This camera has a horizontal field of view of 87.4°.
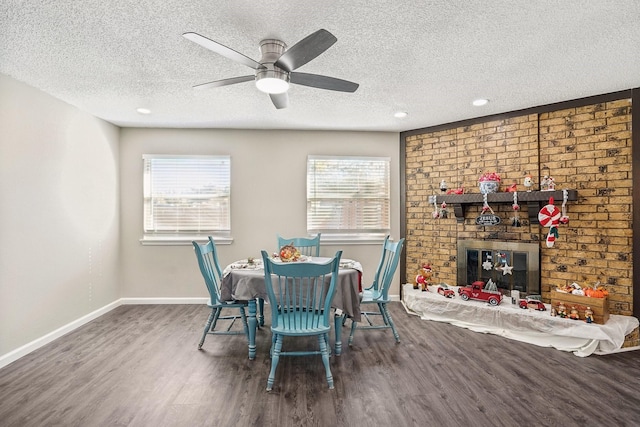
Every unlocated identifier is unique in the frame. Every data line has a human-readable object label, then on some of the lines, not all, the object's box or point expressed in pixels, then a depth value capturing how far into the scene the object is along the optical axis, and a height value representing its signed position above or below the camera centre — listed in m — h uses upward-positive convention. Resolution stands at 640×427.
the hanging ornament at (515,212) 3.77 -0.02
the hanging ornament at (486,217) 4.00 -0.08
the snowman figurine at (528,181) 3.76 +0.33
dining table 2.88 -0.72
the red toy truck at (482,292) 3.75 -0.95
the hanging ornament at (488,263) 4.14 -0.66
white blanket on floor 3.05 -1.16
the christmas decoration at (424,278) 4.38 -0.89
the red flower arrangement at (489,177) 4.02 +0.40
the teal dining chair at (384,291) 3.28 -0.86
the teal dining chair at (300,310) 2.34 -0.76
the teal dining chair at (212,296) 3.06 -0.83
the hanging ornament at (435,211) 4.46 -0.01
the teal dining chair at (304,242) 4.23 -0.41
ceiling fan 1.88 +0.93
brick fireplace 3.39 +0.34
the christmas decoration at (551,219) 3.52 -0.09
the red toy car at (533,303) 3.51 -0.99
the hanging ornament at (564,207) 3.48 +0.03
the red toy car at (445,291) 4.07 -1.00
